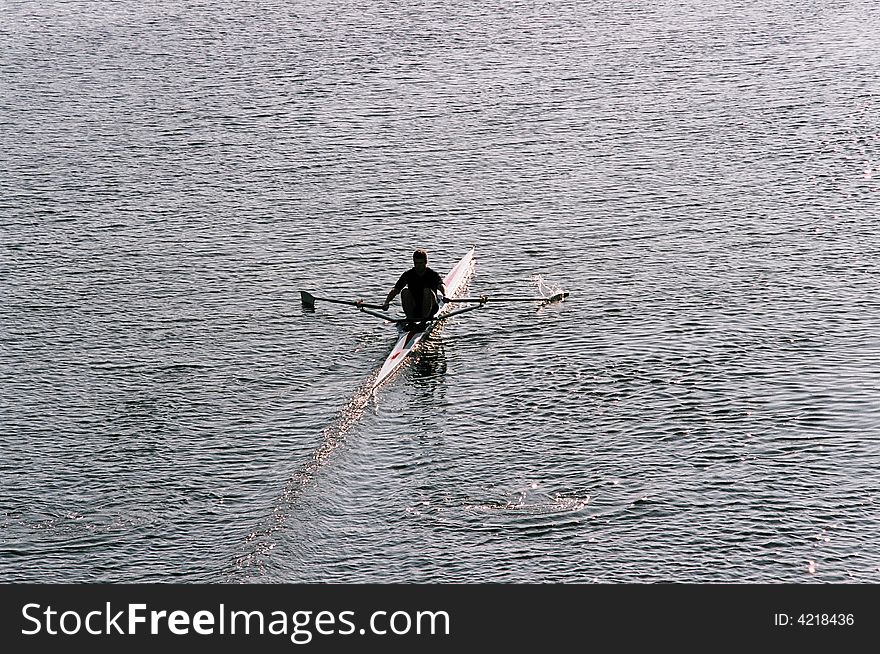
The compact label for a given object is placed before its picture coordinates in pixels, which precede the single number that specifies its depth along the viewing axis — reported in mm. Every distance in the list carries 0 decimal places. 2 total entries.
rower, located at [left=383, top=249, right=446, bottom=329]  43719
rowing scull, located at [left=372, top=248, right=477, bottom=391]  41625
